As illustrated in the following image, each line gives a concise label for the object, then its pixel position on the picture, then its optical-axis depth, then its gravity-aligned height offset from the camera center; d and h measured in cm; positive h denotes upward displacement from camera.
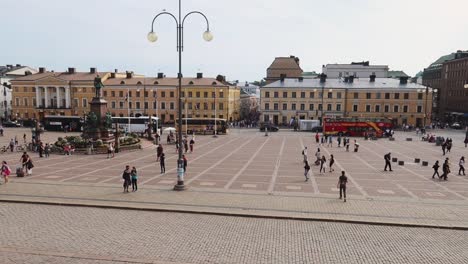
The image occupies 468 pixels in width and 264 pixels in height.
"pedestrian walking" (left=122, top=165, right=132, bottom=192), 2130 -384
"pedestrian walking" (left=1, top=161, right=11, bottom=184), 2339 -381
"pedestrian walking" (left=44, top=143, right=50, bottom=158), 3659 -413
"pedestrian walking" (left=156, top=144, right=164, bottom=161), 3153 -344
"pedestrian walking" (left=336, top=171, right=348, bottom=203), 2019 -378
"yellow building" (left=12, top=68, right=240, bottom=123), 8738 +283
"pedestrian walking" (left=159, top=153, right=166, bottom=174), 2764 -397
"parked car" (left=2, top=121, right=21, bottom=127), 8169 -369
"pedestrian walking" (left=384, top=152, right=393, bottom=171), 3007 -393
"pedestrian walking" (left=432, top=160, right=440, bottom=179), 2702 -397
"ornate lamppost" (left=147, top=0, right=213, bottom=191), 2123 +352
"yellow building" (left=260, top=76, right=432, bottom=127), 8056 +200
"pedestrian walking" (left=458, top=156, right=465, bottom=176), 2884 -411
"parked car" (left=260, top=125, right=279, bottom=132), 7369 -368
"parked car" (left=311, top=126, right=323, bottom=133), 7269 -372
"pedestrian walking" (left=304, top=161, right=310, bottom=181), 2541 -395
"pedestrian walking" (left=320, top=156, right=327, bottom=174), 2856 -407
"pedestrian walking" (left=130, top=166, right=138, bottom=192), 2166 -400
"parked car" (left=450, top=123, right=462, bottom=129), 8338 -335
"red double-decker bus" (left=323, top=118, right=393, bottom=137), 6328 -265
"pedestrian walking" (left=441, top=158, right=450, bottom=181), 2667 -412
